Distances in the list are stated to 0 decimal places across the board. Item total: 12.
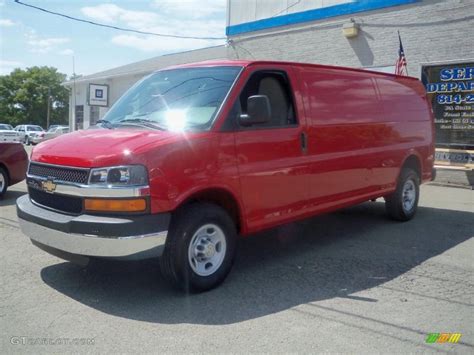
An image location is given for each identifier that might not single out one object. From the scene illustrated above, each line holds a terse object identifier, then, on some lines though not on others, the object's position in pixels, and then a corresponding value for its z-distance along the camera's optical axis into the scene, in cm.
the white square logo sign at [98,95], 1605
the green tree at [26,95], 6106
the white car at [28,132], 3847
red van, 396
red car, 931
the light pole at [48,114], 5723
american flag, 1270
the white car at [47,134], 3524
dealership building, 1207
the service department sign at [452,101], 1209
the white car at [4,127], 3524
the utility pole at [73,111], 3219
